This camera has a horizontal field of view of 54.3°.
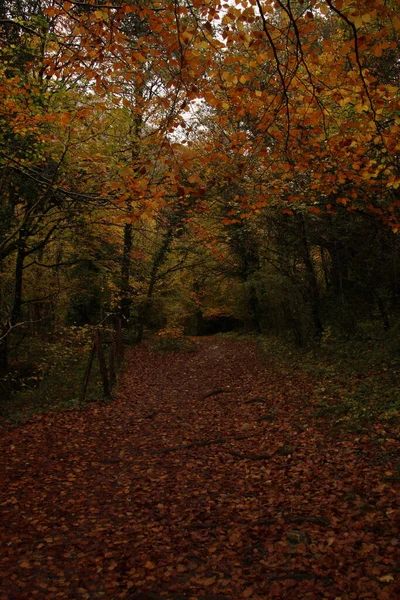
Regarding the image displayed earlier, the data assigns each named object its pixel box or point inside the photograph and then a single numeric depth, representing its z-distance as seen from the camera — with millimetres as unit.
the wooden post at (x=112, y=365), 11669
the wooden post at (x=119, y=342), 14953
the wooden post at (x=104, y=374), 10602
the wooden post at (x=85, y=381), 10137
